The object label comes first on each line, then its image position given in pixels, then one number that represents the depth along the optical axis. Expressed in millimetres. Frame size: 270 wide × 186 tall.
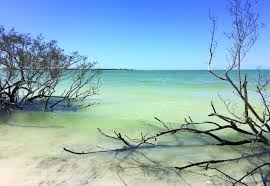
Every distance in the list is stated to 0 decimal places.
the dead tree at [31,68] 6184
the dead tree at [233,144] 2845
